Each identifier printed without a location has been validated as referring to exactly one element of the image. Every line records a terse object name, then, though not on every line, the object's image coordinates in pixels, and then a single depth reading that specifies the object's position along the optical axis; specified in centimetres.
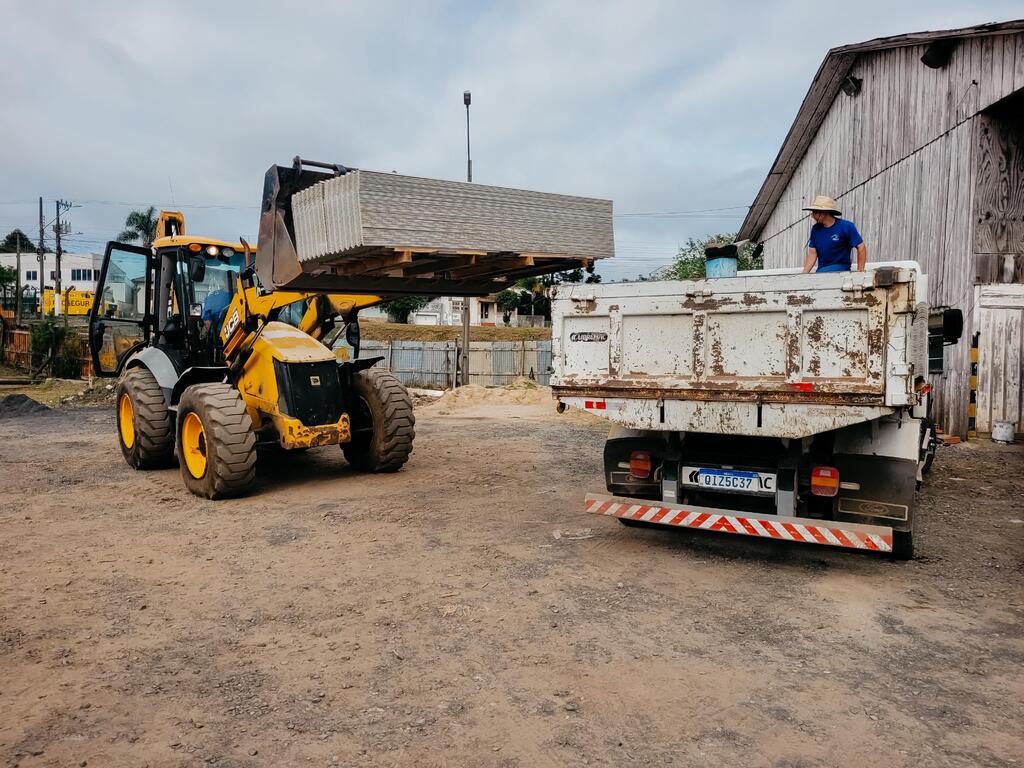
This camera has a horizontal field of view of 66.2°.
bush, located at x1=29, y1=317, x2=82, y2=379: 2714
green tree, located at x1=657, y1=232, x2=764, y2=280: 3266
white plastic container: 1176
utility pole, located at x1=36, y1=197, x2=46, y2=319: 4447
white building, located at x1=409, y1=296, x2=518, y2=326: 7812
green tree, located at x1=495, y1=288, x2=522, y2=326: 6500
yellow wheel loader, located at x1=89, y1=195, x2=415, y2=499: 827
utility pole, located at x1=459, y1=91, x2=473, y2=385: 2109
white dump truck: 496
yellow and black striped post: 1206
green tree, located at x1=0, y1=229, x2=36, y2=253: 9262
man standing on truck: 655
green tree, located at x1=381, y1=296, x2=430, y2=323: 6606
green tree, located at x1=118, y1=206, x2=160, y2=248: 5456
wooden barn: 1165
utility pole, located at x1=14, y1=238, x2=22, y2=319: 3419
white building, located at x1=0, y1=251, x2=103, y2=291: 8592
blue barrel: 613
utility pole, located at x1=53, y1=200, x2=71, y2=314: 4530
